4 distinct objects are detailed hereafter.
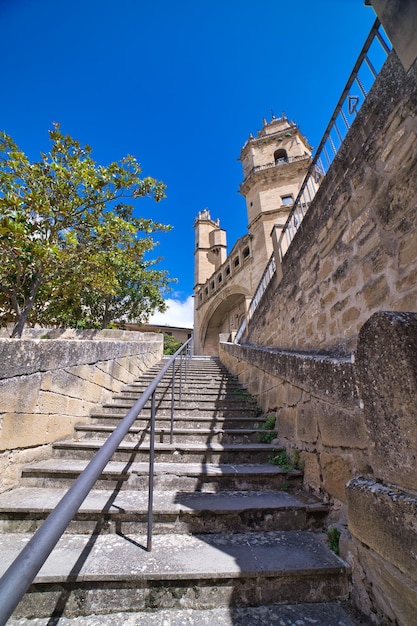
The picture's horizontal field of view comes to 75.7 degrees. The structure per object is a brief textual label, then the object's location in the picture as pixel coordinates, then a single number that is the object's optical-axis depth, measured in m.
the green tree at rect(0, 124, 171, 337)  5.39
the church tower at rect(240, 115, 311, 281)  15.36
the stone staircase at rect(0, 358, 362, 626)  1.33
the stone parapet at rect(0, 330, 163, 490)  2.12
